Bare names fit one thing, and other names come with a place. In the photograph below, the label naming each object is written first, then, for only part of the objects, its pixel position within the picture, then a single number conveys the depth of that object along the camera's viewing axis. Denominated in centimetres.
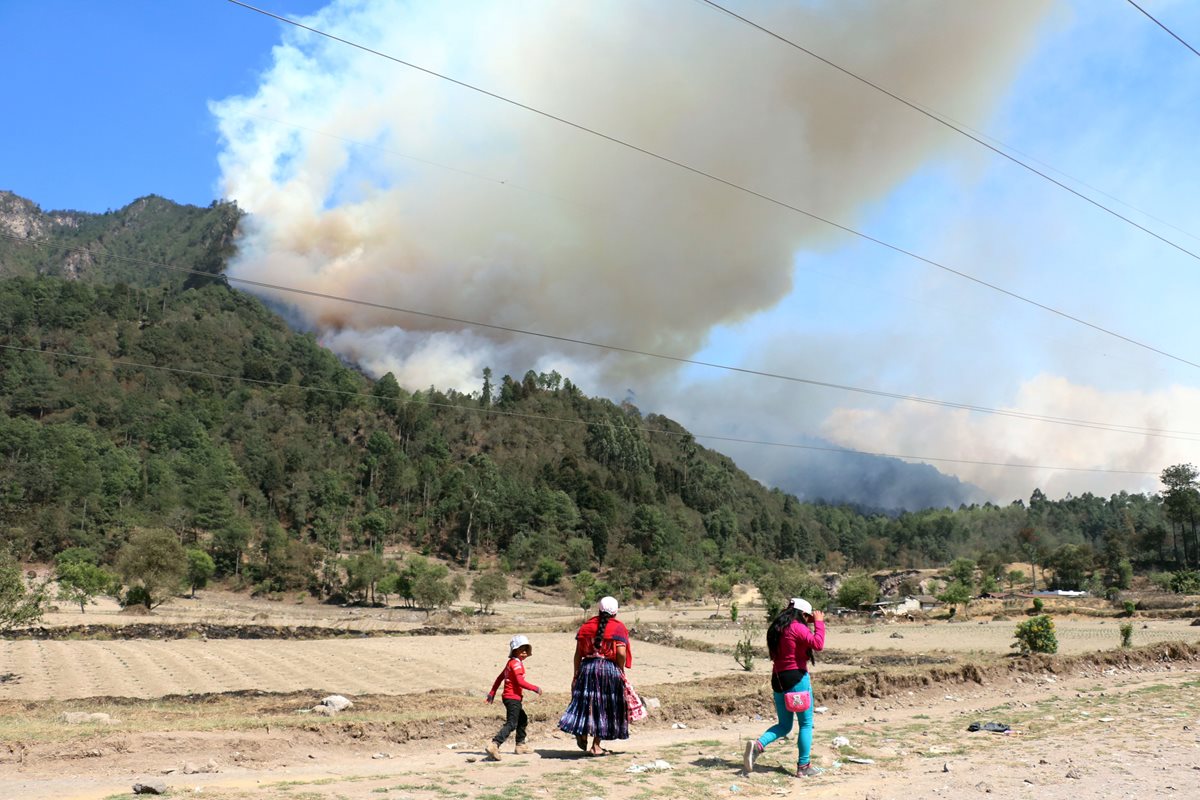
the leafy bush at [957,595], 7525
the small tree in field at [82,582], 6236
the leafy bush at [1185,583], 8688
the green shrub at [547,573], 12669
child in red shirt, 1136
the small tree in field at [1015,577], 11862
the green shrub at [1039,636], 3180
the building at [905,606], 8326
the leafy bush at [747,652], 2878
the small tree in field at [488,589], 8175
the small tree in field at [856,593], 8606
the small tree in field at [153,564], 6044
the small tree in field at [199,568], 9269
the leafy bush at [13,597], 2767
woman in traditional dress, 1112
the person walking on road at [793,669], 987
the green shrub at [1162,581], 9675
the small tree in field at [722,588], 10738
